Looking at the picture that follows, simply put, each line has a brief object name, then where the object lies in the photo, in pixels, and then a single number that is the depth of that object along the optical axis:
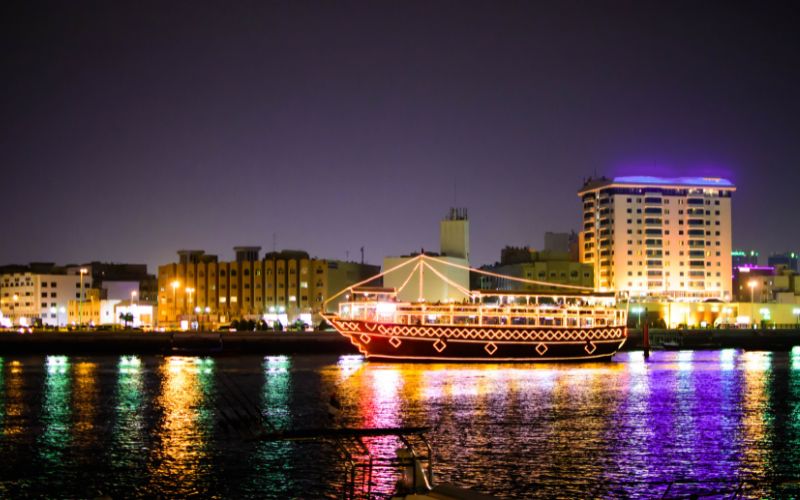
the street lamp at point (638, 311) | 177.26
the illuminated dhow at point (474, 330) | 96.12
